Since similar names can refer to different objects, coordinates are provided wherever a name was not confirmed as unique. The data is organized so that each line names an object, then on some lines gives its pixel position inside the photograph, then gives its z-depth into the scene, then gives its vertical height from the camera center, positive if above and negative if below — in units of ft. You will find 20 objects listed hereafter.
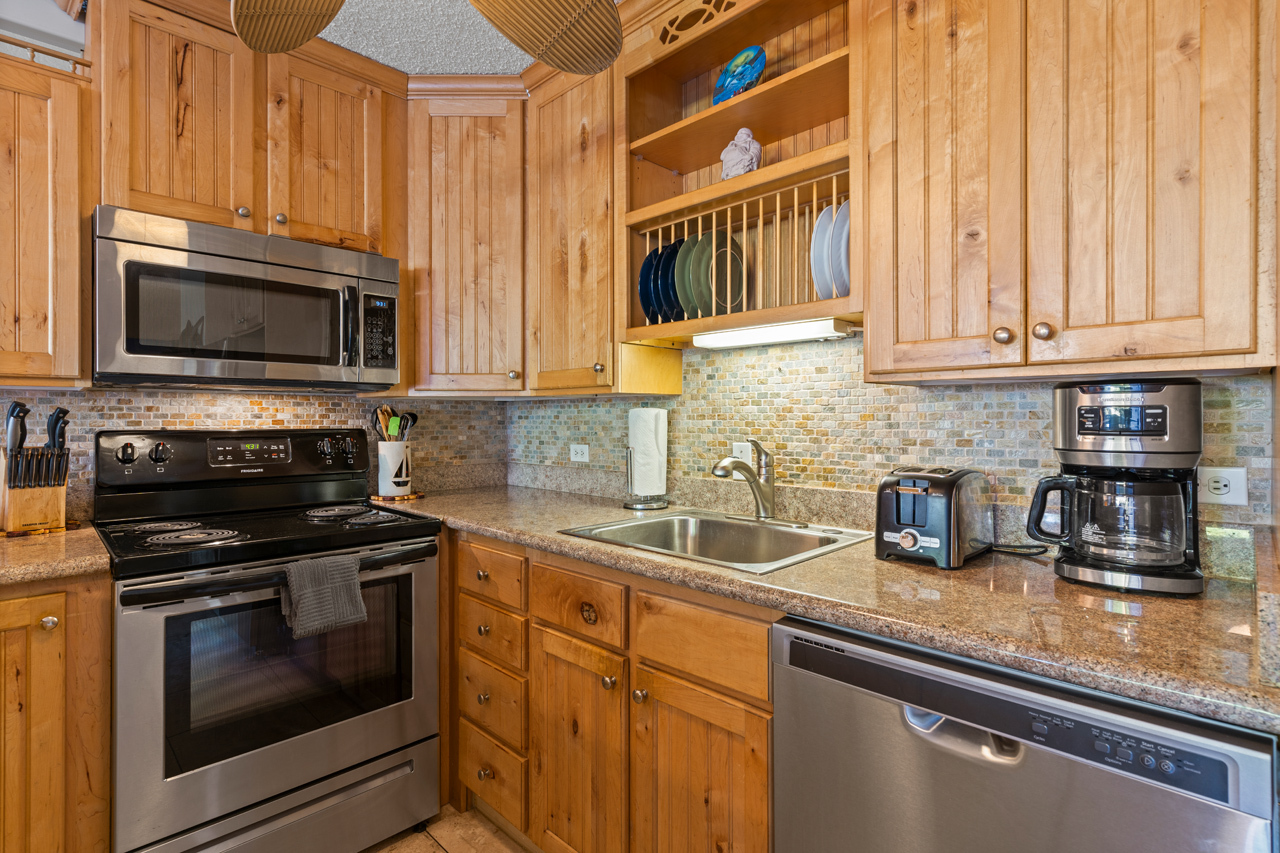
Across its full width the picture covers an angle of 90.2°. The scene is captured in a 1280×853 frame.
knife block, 5.47 -0.71
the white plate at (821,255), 5.16 +1.38
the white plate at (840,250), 5.02 +1.38
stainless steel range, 4.97 -2.06
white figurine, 5.80 +2.48
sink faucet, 6.03 -0.55
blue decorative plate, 5.70 +3.18
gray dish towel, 5.47 -1.49
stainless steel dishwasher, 2.45 -1.53
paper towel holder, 6.97 -0.84
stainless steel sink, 5.55 -1.04
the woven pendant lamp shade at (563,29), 3.61 +2.35
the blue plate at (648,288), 6.39 +1.39
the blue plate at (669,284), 6.23 +1.39
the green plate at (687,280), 6.06 +1.39
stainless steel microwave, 5.56 +1.14
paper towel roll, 6.93 -0.28
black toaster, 4.18 -0.62
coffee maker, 3.46 -0.33
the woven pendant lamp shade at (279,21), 3.77 +2.49
